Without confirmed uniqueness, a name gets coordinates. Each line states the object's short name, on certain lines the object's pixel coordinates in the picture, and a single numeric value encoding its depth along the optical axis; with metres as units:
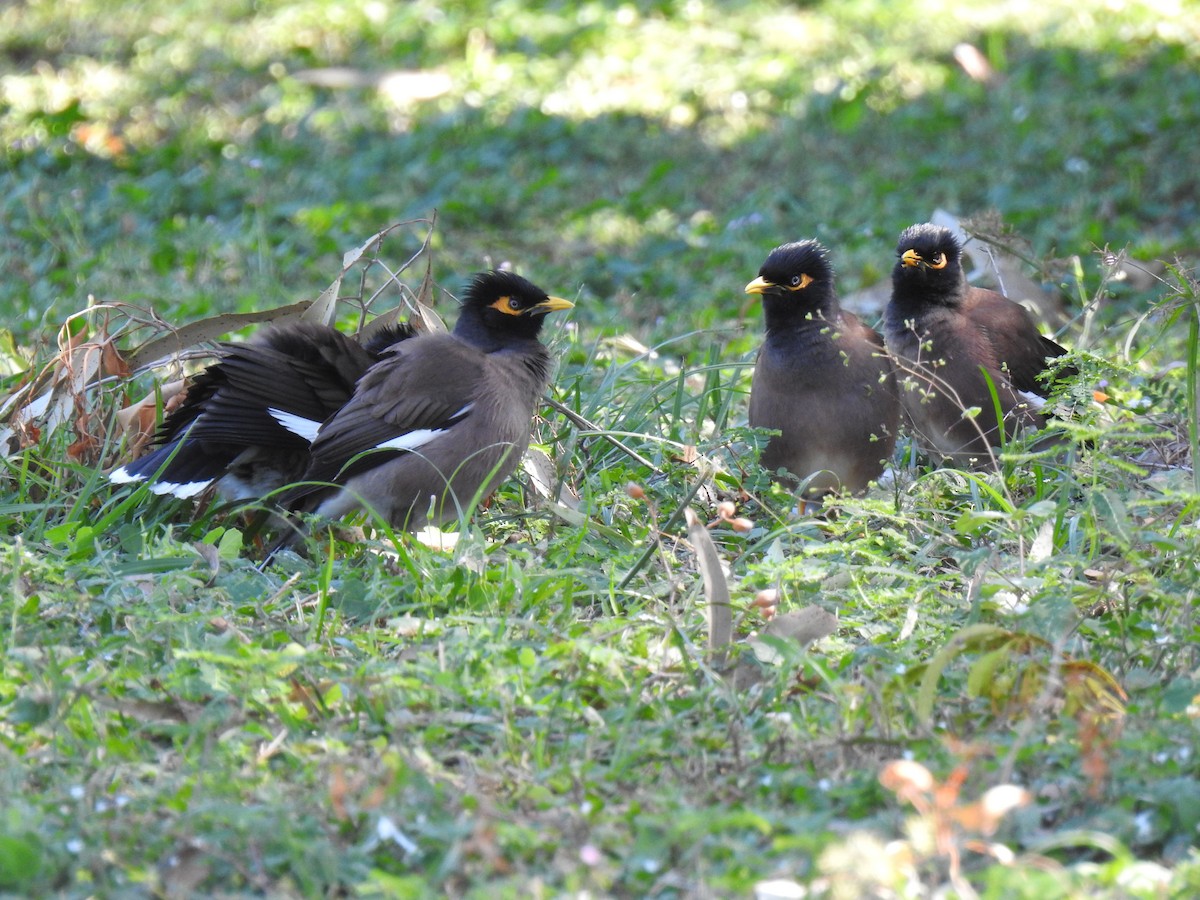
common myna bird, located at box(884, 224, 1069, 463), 12.23
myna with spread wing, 10.45
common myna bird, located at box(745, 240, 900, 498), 11.36
